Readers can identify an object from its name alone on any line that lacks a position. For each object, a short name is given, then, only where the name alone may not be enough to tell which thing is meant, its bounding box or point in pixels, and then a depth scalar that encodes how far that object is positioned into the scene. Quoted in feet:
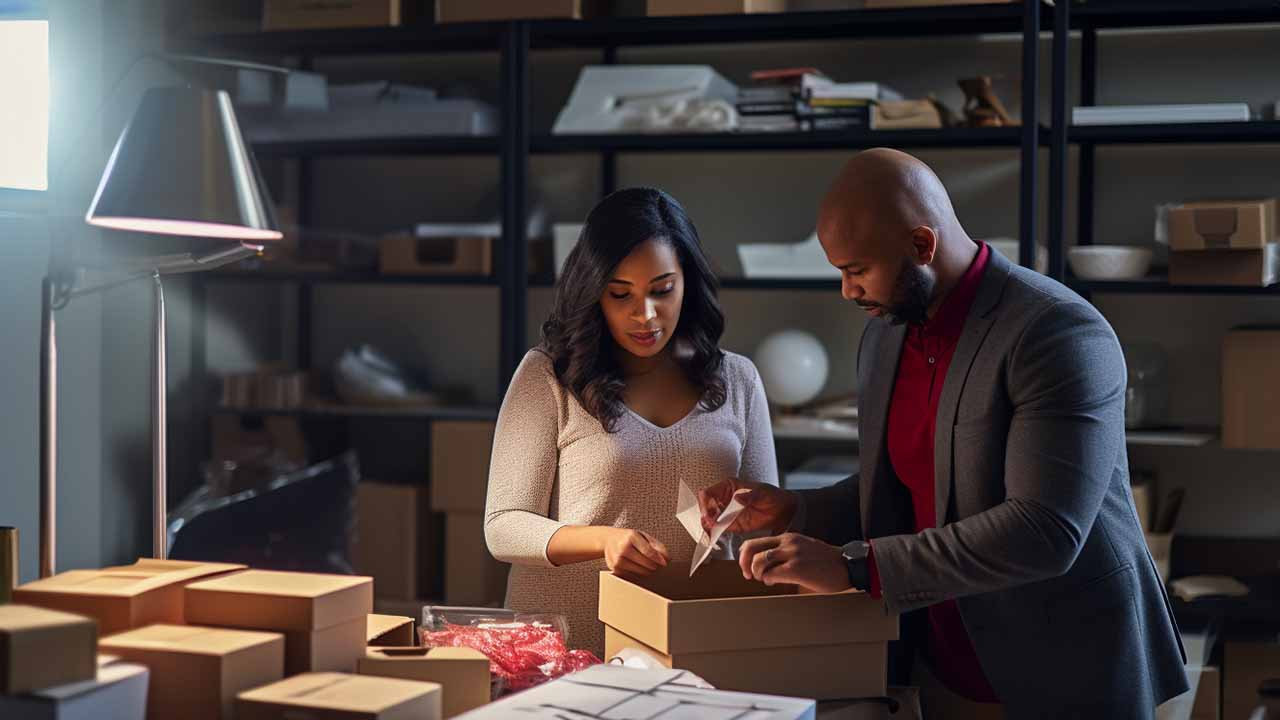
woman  7.00
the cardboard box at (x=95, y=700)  3.73
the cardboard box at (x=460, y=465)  12.03
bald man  5.47
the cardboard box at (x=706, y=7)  11.44
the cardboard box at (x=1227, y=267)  10.30
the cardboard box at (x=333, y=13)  12.07
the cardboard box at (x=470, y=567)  12.10
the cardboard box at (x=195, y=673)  4.12
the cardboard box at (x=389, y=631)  5.08
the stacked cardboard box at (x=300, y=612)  4.45
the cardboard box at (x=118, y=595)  4.48
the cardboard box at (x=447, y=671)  4.61
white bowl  10.80
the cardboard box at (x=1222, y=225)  10.16
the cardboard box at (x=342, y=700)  3.99
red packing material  5.24
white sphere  11.80
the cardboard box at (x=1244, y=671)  10.53
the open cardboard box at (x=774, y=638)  5.08
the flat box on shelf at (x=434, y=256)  12.13
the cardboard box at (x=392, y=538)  12.35
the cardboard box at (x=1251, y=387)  10.46
